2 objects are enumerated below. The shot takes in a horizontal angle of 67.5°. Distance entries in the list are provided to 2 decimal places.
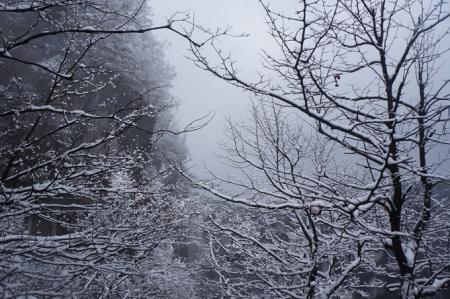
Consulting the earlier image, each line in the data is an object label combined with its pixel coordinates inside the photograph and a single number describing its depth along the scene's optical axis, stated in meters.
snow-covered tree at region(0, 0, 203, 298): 4.40
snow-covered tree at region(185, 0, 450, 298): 4.24
